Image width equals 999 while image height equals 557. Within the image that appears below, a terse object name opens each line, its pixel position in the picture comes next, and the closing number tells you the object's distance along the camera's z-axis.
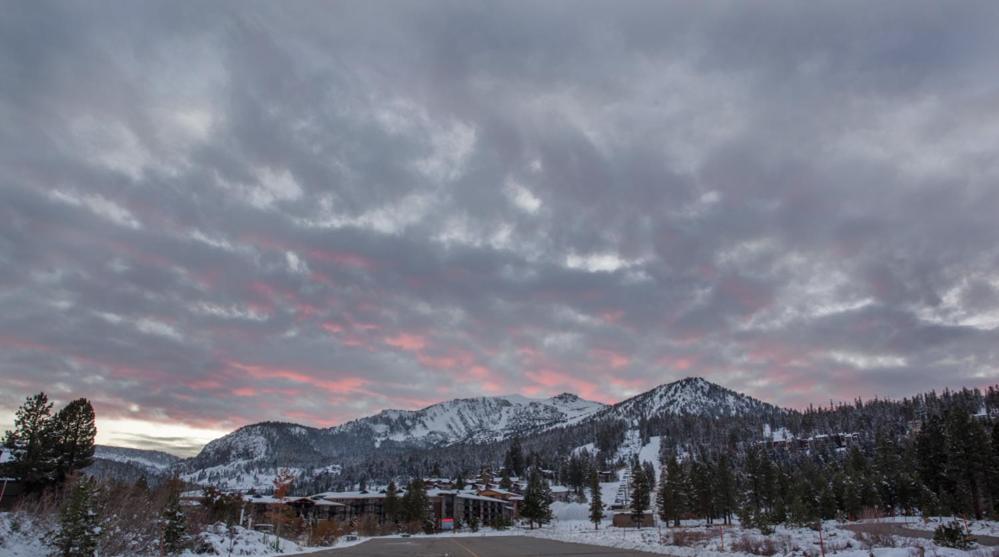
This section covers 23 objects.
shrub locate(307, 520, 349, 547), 52.50
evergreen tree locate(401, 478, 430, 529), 92.38
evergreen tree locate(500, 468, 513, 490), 168.62
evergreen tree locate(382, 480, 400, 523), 99.44
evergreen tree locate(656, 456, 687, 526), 86.94
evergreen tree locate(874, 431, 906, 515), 75.71
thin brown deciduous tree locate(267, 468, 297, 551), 55.17
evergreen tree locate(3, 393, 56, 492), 43.66
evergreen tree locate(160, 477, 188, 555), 30.02
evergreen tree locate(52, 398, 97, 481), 46.38
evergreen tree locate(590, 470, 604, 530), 97.82
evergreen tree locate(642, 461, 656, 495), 181.00
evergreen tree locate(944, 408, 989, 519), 61.50
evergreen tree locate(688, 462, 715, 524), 94.81
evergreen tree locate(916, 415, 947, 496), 70.75
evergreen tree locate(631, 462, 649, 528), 97.75
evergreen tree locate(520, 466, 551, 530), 94.62
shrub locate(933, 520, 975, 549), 19.95
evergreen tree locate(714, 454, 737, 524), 94.06
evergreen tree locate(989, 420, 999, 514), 60.22
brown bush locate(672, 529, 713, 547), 36.00
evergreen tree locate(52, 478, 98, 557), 21.30
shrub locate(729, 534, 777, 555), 25.58
